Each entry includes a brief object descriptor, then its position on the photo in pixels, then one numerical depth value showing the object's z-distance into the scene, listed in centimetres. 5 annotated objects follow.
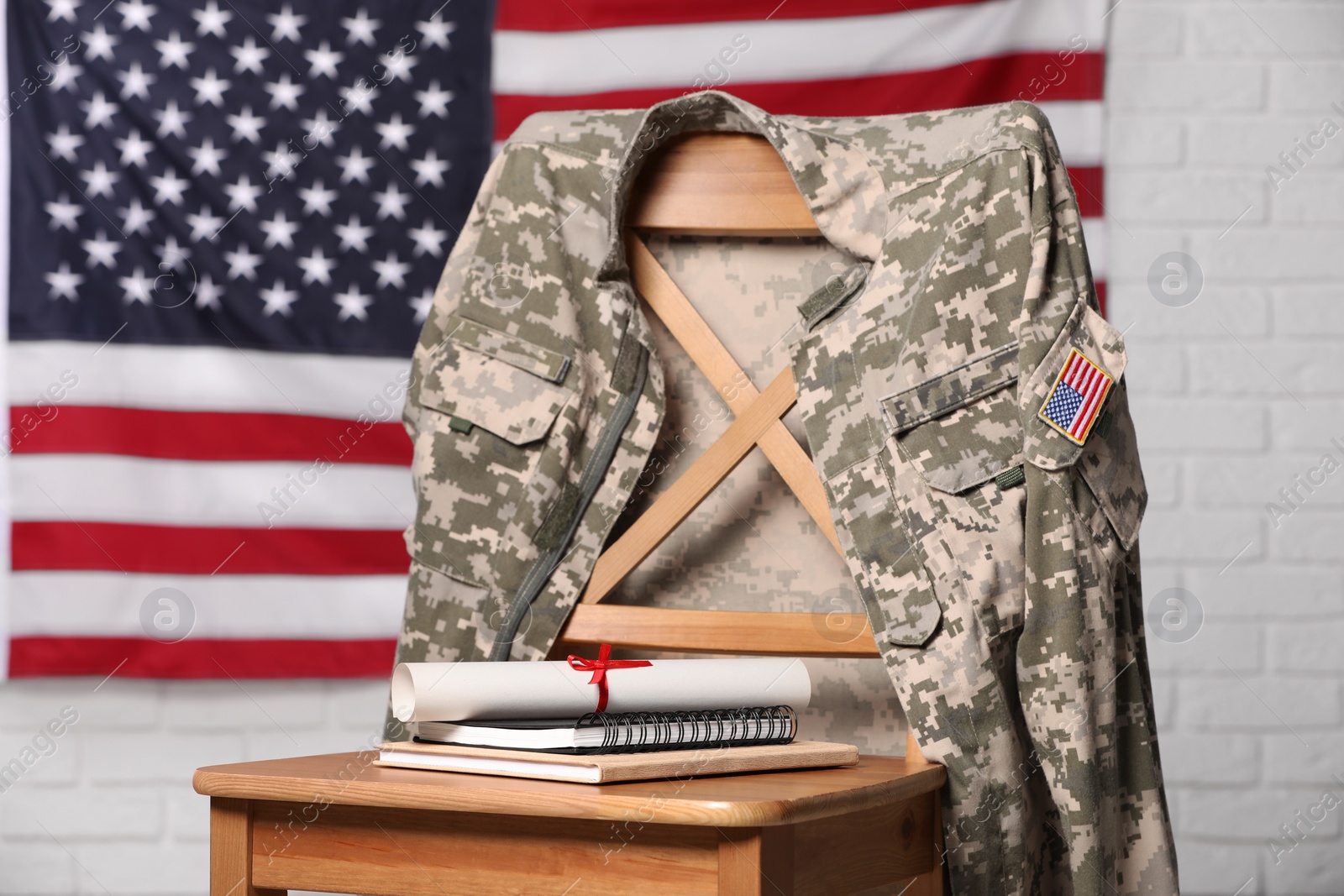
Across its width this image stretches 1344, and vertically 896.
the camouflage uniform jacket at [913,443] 398
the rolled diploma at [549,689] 376
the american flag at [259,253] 470
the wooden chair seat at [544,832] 329
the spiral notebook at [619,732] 372
